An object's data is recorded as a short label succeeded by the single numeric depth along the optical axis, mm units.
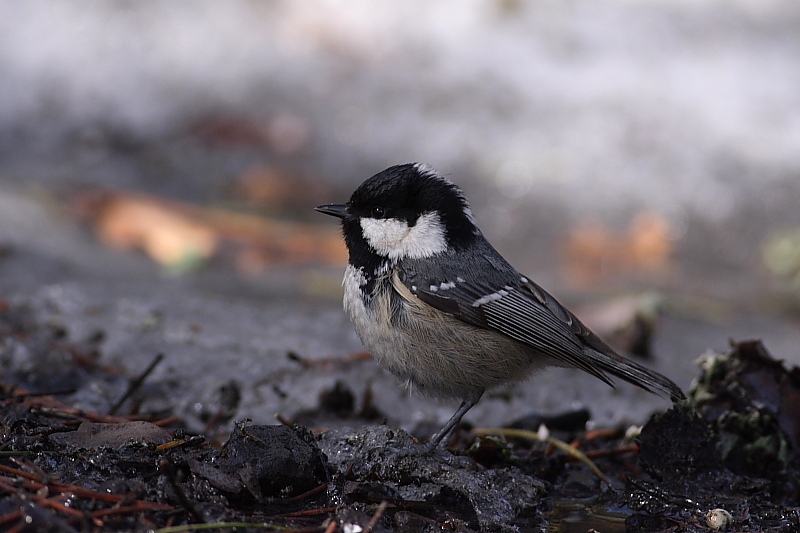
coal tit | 6418
